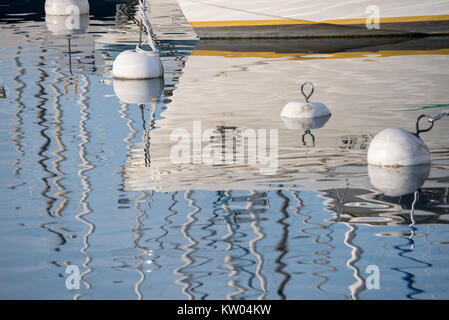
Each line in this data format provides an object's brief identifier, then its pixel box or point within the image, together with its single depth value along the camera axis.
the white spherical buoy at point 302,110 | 14.37
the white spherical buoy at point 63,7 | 31.17
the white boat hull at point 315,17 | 25.47
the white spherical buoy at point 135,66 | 18.27
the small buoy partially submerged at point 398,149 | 11.11
